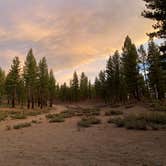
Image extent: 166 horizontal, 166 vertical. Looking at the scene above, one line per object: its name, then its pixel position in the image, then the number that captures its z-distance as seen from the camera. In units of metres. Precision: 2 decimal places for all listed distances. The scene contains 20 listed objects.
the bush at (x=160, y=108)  22.35
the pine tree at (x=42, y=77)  51.50
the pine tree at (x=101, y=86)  59.27
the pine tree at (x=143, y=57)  41.66
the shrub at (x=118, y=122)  12.55
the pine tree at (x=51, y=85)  61.00
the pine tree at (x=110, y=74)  47.13
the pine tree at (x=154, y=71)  38.02
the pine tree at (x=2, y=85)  52.37
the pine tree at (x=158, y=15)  11.94
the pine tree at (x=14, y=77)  44.18
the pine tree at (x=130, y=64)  37.58
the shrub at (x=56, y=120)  17.25
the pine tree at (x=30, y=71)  45.41
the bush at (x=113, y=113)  20.01
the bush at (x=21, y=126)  15.03
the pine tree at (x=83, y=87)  83.55
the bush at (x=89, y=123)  13.65
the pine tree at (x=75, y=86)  76.54
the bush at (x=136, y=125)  11.20
